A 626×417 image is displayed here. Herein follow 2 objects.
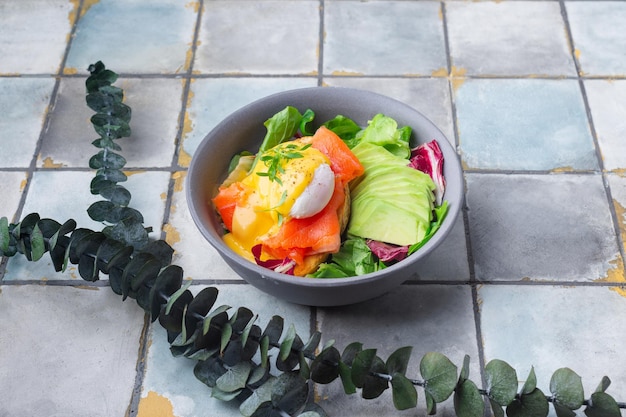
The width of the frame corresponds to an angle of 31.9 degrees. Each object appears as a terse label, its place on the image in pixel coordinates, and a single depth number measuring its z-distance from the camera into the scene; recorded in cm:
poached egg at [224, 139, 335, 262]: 69
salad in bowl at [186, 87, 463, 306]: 69
